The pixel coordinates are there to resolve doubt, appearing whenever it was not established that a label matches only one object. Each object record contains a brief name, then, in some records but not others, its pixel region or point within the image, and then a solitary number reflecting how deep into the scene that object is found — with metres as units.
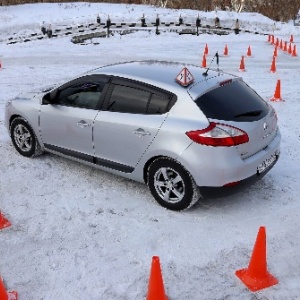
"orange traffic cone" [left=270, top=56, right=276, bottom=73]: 14.85
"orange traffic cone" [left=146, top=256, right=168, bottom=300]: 3.66
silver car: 5.13
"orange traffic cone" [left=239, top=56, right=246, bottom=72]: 15.28
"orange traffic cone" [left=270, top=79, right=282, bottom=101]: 11.09
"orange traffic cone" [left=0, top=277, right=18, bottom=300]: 3.84
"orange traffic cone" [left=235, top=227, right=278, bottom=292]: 4.20
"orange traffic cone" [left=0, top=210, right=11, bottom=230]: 5.25
